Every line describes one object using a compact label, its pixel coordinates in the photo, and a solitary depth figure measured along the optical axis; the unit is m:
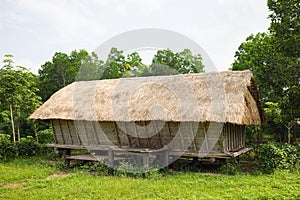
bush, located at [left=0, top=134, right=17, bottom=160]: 14.06
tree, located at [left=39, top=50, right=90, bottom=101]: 24.45
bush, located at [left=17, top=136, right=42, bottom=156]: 14.96
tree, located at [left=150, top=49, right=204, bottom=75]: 28.53
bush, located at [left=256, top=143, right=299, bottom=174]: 9.75
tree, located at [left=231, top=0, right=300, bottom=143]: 11.24
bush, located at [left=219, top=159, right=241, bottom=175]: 10.28
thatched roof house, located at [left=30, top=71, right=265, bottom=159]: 10.85
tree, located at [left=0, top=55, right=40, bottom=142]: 14.44
